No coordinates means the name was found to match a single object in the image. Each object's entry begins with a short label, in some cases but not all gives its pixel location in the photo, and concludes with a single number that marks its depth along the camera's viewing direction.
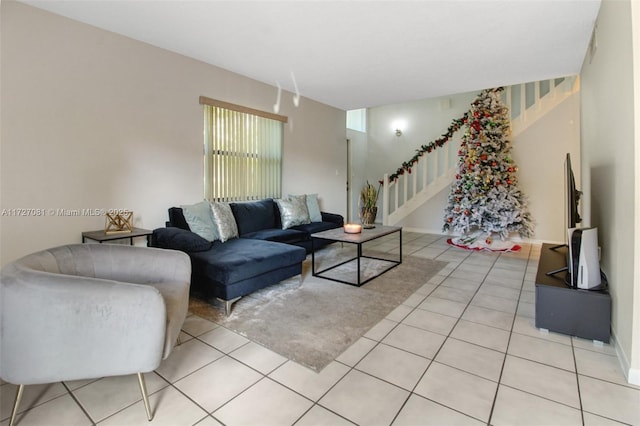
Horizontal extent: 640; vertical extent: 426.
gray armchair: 1.36
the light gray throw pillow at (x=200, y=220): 3.45
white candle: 3.76
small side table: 2.81
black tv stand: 2.16
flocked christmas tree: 5.18
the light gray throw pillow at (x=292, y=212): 4.61
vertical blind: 4.09
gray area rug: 2.18
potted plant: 4.15
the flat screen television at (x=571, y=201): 2.49
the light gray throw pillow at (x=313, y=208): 5.04
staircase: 5.44
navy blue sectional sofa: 2.68
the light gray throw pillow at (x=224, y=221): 3.60
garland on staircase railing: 6.35
